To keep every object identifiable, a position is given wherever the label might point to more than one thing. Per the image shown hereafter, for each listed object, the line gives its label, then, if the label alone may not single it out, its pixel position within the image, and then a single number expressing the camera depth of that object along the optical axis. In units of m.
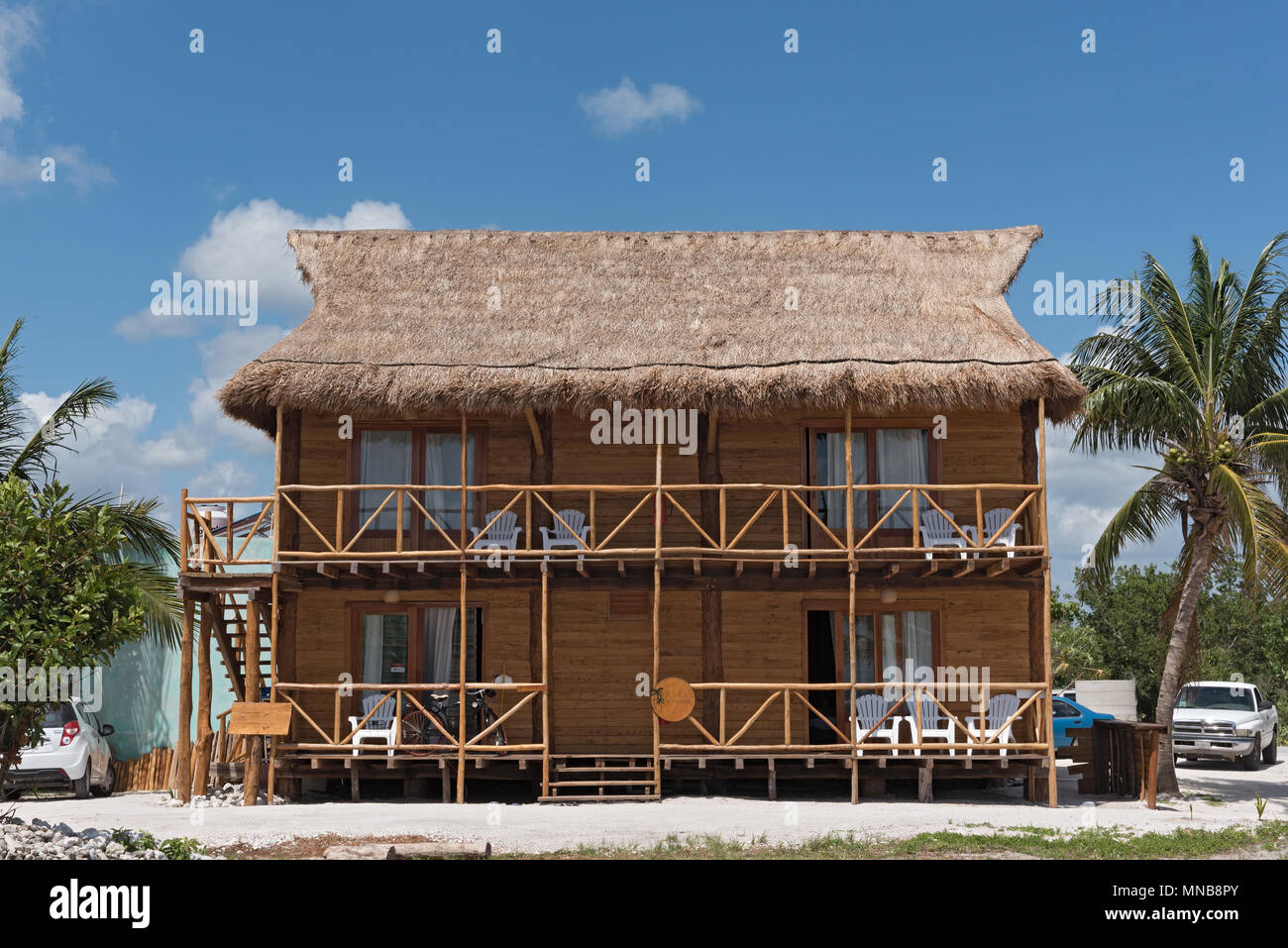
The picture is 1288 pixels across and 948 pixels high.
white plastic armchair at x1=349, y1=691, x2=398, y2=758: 15.16
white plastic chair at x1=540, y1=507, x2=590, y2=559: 16.02
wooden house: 15.23
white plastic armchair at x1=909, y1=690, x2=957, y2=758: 15.11
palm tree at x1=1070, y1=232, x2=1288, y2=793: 17.08
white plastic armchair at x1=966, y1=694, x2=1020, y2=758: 15.62
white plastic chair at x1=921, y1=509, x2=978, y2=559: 15.85
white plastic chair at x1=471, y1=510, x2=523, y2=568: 16.03
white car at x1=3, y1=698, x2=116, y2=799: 16.38
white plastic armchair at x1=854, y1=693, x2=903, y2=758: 15.48
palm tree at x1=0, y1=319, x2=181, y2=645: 18.31
